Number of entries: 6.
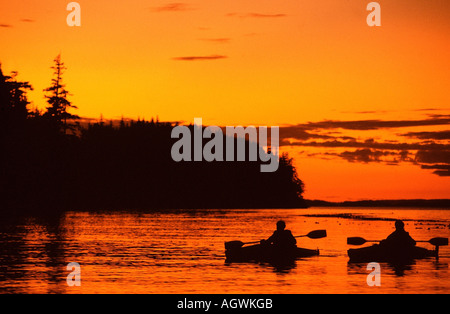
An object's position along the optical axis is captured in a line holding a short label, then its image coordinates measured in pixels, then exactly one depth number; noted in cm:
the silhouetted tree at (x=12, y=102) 10681
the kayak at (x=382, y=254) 4222
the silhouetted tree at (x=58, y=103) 13712
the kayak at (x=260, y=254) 4244
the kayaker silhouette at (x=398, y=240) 4234
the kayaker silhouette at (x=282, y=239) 4244
